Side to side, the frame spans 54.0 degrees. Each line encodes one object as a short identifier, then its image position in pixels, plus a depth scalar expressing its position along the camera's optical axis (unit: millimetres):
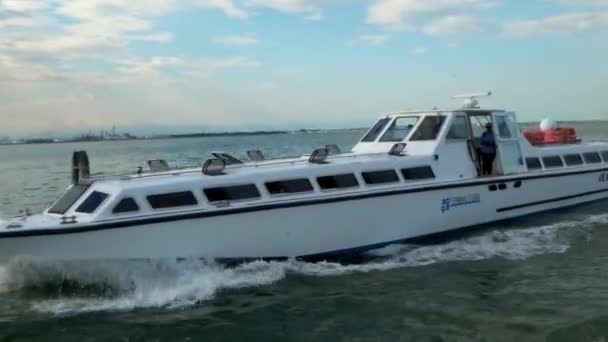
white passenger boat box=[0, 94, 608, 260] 9359
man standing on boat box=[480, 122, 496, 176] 13703
